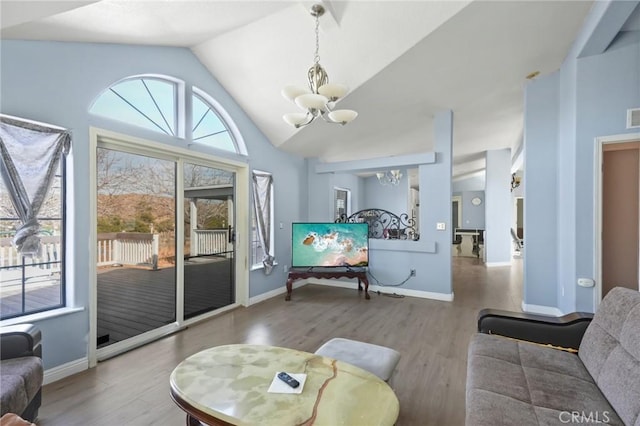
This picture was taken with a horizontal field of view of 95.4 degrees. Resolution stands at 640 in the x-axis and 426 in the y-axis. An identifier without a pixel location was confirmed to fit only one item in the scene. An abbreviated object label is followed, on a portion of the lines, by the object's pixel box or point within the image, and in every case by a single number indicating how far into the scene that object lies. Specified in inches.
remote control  60.2
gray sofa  50.4
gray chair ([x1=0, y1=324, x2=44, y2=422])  61.6
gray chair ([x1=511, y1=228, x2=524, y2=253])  375.9
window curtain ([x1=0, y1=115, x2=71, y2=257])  86.1
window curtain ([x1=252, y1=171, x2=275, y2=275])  185.6
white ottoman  73.7
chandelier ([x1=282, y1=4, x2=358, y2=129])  94.7
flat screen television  197.9
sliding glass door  119.9
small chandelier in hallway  329.1
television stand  192.4
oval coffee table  52.2
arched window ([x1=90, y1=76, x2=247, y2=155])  117.5
